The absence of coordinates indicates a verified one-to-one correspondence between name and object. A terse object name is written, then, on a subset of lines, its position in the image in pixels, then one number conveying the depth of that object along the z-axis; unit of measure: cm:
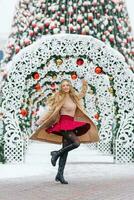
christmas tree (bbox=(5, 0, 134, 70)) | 1359
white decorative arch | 1198
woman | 900
